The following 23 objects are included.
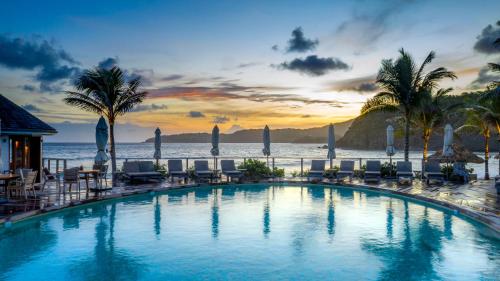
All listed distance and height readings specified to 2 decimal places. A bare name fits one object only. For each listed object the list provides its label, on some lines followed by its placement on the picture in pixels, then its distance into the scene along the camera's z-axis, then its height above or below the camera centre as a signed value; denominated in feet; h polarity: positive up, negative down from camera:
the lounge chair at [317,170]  51.52 -2.78
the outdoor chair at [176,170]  50.78 -2.76
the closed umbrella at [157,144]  53.42 +0.93
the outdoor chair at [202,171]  50.96 -2.89
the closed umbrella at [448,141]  48.62 +1.28
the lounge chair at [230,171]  51.65 -2.93
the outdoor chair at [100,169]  41.58 -2.28
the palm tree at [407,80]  53.47 +10.37
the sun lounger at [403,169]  48.35 -2.49
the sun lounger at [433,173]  46.37 -2.84
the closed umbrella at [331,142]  53.98 +1.26
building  41.52 +1.60
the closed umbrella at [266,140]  57.01 +1.62
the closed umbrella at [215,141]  55.24 +1.42
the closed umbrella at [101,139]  43.60 +1.34
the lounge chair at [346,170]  51.54 -2.78
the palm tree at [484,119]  50.80 +4.71
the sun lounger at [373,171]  49.83 -2.82
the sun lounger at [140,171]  47.32 -2.70
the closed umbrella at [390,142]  51.36 +1.22
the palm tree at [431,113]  55.01 +5.76
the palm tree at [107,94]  50.62 +7.90
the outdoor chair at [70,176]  35.35 -2.49
